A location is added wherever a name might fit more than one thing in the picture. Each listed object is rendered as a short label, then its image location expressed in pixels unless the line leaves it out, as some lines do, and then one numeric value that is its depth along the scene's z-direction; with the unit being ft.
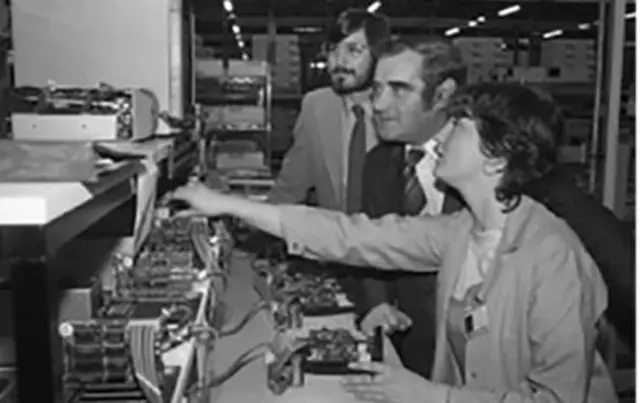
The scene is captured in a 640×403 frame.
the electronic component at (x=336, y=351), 6.46
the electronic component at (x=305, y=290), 8.29
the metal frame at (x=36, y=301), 3.08
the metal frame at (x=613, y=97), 13.30
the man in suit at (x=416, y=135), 7.74
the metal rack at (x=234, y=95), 15.24
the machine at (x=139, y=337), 4.23
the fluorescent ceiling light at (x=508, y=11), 19.57
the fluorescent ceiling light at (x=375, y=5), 19.59
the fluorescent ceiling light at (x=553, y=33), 19.91
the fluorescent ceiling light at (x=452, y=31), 19.47
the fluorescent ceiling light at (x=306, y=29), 19.44
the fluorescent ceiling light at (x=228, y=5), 18.97
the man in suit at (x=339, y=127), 9.65
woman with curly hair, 5.23
